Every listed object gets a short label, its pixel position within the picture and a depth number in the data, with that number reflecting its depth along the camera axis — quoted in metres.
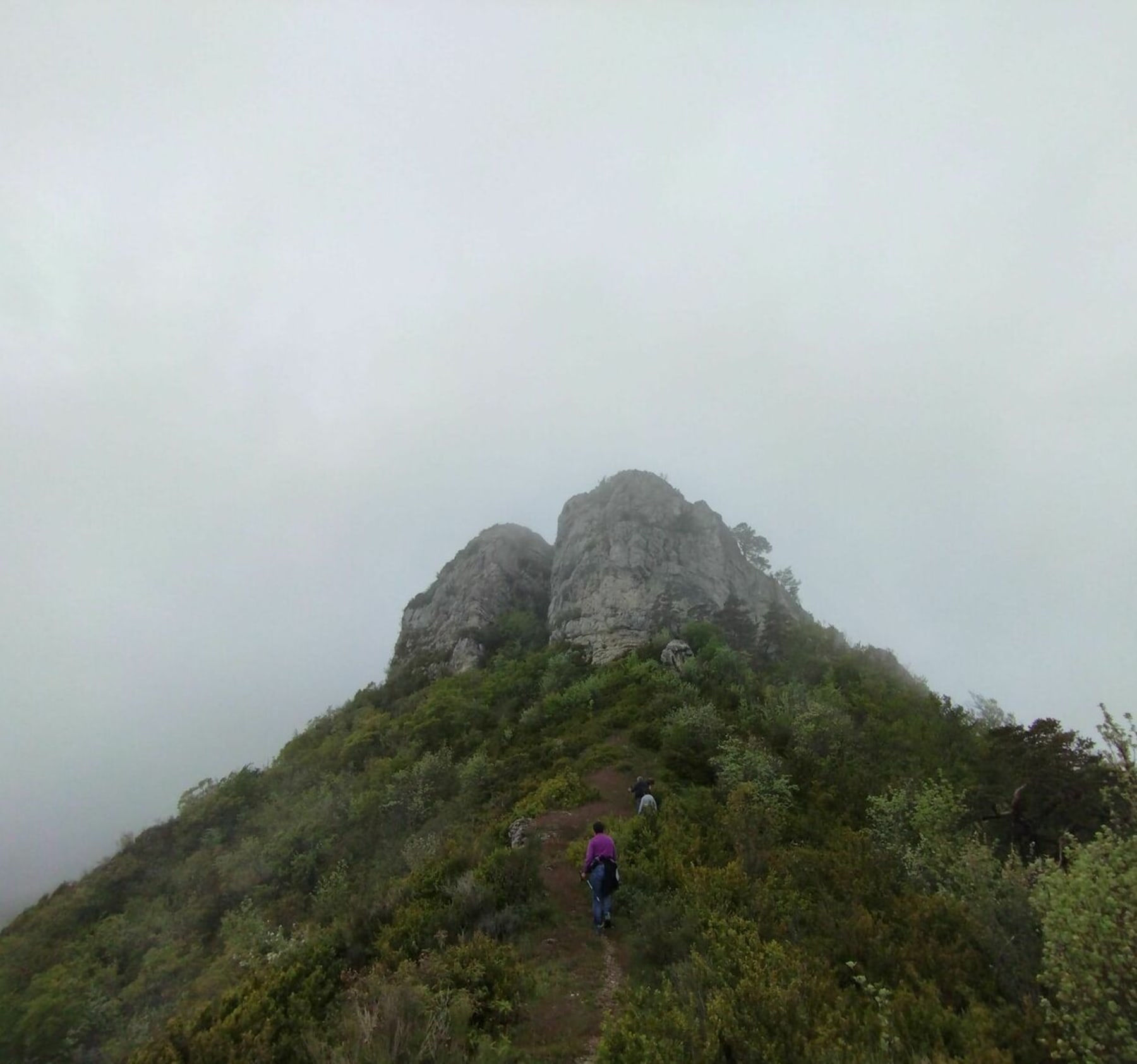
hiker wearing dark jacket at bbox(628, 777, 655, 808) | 15.73
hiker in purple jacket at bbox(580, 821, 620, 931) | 10.75
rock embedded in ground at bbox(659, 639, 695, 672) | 29.62
